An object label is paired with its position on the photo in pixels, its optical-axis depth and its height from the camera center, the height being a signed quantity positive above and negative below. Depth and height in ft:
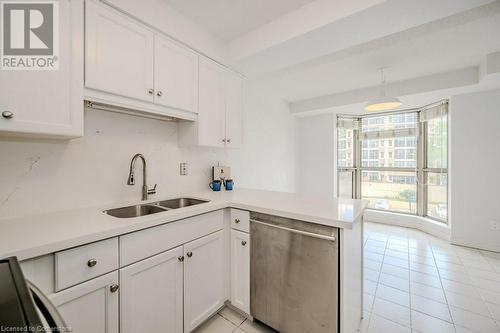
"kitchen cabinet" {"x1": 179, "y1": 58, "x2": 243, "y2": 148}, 6.46 +1.82
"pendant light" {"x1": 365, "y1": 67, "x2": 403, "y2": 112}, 8.76 +2.63
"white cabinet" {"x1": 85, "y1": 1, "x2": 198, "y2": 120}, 4.21 +2.29
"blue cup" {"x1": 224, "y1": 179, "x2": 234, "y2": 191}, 8.12 -0.70
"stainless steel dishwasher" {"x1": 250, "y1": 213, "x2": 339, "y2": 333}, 4.06 -2.32
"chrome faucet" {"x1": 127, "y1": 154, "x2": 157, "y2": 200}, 5.41 -0.34
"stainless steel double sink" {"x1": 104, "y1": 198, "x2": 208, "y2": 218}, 5.10 -1.10
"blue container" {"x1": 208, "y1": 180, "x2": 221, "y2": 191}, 7.74 -0.71
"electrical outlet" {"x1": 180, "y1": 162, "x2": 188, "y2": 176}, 7.03 -0.11
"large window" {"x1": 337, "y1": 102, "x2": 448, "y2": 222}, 12.26 +0.41
